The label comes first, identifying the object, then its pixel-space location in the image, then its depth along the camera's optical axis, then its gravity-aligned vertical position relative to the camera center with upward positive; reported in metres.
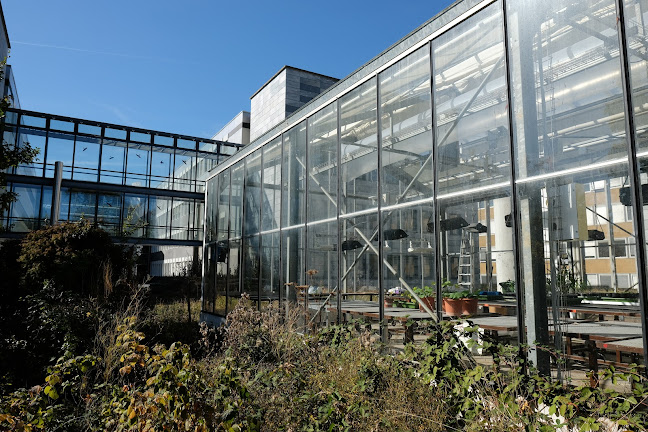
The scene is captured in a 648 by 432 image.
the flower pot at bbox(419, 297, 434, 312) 5.31 -0.36
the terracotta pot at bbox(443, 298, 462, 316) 5.05 -0.39
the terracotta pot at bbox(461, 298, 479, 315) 5.05 -0.38
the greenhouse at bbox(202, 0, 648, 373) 3.73 +0.89
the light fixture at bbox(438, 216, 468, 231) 5.04 +0.48
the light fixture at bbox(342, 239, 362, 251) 6.71 +0.34
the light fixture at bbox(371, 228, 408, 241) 5.83 +0.42
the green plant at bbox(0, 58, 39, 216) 8.72 +2.01
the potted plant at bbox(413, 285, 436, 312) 5.30 -0.29
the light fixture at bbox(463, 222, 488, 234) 4.84 +0.41
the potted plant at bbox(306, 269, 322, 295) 7.55 -0.27
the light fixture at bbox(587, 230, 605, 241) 3.73 +0.27
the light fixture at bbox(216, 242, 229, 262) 11.86 +0.41
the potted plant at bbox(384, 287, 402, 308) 5.89 -0.33
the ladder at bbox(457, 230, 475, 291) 4.99 +0.04
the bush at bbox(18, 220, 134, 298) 8.96 +0.16
